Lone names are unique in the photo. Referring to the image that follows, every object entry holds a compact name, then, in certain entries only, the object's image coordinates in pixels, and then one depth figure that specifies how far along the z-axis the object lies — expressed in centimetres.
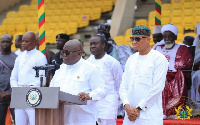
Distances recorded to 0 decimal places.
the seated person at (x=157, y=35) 1324
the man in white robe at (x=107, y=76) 1071
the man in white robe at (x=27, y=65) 1073
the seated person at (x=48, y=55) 1222
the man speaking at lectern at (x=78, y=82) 848
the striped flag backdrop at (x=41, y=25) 1212
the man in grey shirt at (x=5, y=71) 1206
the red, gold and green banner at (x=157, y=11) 1396
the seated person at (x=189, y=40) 1560
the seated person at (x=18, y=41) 1470
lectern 771
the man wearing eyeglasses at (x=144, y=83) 799
